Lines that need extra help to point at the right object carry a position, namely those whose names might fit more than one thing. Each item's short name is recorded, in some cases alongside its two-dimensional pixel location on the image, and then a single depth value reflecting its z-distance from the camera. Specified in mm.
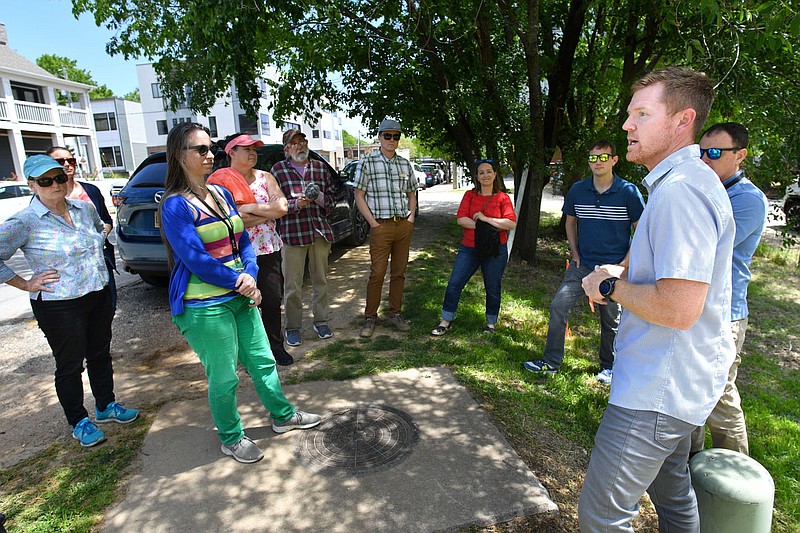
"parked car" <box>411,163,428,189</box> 25775
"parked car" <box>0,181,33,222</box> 14133
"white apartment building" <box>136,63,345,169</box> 40031
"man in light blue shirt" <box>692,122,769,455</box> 2709
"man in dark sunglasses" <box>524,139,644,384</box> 3855
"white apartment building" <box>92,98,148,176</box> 41812
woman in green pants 2663
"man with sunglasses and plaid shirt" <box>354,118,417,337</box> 4863
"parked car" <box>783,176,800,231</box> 5547
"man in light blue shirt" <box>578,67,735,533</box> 1528
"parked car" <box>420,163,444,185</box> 31341
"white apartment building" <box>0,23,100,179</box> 22609
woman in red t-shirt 4781
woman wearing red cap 3865
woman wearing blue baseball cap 2949
